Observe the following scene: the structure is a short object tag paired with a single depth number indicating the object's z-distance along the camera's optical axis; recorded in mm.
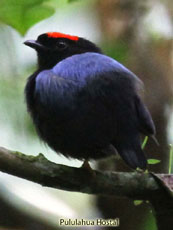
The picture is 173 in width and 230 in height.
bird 1839
